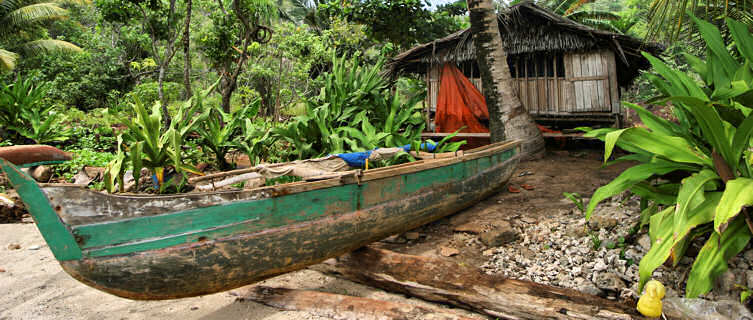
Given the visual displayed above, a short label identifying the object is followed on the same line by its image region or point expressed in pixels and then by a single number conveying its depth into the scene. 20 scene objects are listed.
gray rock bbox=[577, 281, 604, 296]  2.94
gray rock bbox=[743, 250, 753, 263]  2.59
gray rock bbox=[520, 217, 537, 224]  4.41
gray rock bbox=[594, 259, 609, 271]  3.13
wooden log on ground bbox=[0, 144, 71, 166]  5.82
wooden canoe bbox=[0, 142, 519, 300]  2.49
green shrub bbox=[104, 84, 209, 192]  3.22
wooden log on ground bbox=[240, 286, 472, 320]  2.86
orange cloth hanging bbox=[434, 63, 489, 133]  8.81
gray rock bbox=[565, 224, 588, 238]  3.76
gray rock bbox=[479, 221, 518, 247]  3.97
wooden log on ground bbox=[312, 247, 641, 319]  2.72
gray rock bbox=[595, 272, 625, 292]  2.90
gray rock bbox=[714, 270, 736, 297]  2.51
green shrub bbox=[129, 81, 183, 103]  11.85
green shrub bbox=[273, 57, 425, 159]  4.75
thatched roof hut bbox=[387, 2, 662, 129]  7.92
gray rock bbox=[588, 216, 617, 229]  3.63
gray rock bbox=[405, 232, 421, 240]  4.41
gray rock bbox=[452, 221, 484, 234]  4.31
